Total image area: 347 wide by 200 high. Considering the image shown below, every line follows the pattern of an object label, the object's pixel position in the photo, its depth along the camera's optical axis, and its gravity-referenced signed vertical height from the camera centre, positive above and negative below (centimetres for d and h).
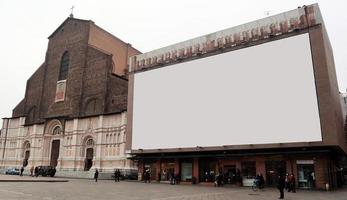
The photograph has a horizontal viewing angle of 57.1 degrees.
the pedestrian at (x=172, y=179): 3028 -69
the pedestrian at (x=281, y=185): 1712 -69
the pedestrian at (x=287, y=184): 2291 -87
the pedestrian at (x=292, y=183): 2181 -75
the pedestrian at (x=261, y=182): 2409 -75
